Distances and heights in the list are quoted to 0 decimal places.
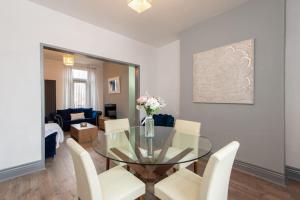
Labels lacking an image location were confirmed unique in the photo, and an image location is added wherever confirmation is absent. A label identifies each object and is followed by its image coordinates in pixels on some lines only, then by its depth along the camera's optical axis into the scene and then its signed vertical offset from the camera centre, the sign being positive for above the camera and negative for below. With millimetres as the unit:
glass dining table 1448 -595
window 6148 +455
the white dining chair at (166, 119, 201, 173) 1642 -572
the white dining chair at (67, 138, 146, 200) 1060 -756
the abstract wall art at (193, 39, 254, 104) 2316 +411
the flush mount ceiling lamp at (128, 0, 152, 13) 1770 +1149
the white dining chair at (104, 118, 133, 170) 1899 -501
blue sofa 4969 -701
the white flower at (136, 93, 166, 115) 1831 -83
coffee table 3975 -992
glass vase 1955 -401
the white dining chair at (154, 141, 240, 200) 1010 -722
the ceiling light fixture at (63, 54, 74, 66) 4078 +1073
